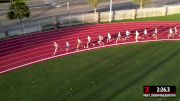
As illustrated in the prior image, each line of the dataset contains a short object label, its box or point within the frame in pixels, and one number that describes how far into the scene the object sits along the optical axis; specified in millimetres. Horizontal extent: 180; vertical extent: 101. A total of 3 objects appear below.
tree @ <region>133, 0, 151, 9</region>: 41859
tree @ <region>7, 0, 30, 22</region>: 35250
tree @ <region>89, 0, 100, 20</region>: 40188
